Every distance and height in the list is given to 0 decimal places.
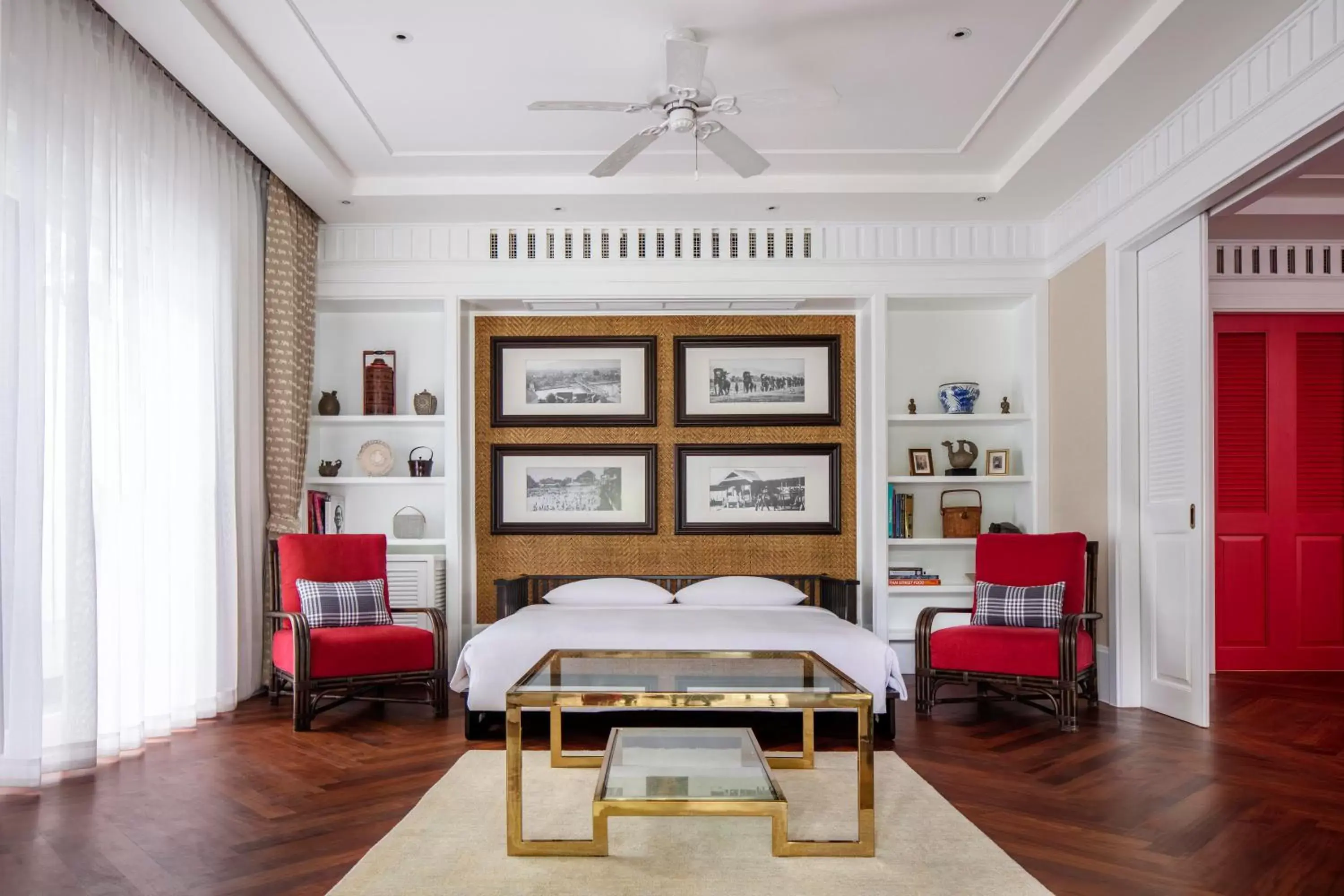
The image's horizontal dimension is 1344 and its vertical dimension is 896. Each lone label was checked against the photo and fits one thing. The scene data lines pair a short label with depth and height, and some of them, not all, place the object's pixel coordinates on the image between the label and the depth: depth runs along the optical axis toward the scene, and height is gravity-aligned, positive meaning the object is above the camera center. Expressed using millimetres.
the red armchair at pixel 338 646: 4203 -898
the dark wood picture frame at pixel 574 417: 5891 +468
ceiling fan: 3340 +1357
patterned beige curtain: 5035 +569
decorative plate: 5723 -8
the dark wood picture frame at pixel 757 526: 5871 -305
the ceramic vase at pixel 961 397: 5793 +358
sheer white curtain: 3111 +226
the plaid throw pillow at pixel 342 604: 4508 -737
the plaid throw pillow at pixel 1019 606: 4559 -773
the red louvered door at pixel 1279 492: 5727 -250
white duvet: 4020 -835
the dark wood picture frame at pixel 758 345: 5898 +492
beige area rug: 2379 -1127
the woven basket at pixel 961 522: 5711 -428
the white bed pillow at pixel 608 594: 5273 -805
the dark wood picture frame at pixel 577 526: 5859 -273
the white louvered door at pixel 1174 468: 4238 -77
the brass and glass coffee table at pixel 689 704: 2528 -752
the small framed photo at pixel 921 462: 5914 -53
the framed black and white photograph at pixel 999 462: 5816 -56
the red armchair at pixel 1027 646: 4254 -919
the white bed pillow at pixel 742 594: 5254 -803
